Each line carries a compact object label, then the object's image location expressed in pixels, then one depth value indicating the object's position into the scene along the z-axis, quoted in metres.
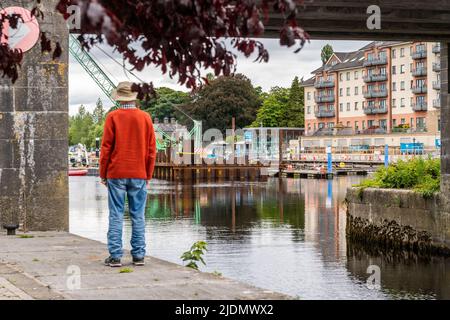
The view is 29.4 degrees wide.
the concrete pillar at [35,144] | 12.66
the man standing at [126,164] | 8.46
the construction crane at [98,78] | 88.71
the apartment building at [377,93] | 107.62
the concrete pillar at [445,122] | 20.06
